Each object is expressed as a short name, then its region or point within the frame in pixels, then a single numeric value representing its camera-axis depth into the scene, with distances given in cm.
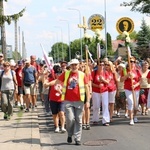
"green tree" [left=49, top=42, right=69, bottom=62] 12988
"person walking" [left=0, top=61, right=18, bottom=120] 1458
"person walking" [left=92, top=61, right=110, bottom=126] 1335
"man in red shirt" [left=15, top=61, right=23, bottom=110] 1895
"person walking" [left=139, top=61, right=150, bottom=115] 1559
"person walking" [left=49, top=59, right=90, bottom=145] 1032
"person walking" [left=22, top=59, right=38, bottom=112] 1761
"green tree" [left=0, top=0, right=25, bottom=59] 2781
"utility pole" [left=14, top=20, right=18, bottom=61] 5688
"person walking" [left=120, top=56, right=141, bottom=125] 1342
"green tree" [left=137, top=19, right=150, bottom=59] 6951
